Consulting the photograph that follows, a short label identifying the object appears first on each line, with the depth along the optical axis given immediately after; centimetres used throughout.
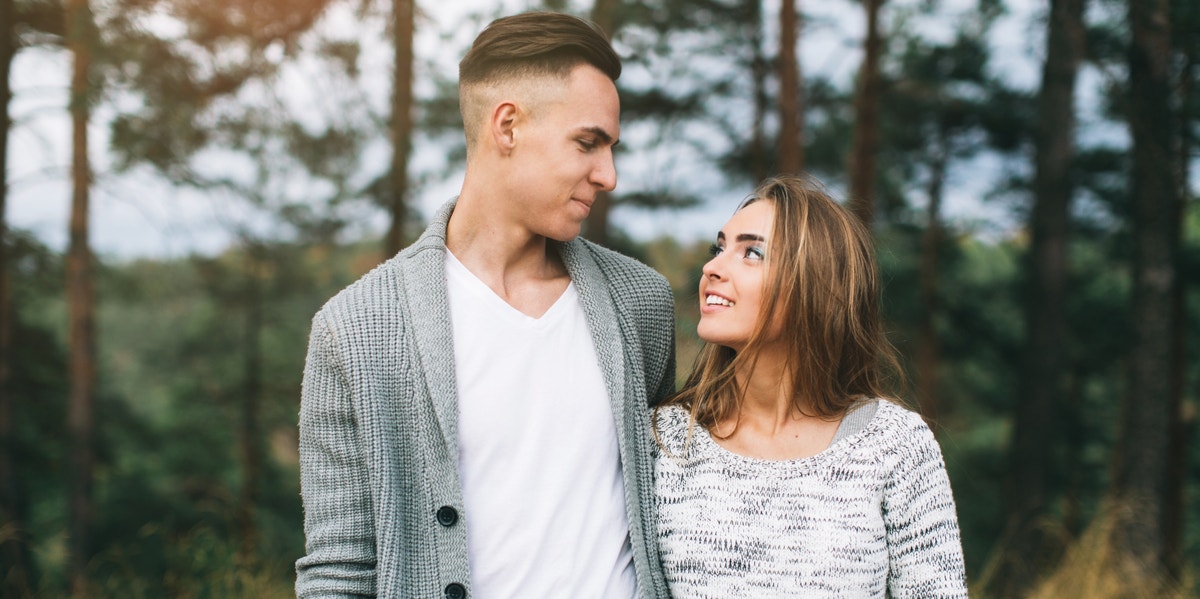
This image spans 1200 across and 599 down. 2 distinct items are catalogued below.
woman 232
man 221
